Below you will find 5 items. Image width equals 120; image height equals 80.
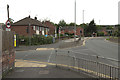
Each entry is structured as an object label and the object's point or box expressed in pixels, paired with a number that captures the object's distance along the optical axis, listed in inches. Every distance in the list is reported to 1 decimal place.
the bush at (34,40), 1179.9
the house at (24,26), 1740.7
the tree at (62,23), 5409.5
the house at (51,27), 2836.1
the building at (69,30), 3745.1
